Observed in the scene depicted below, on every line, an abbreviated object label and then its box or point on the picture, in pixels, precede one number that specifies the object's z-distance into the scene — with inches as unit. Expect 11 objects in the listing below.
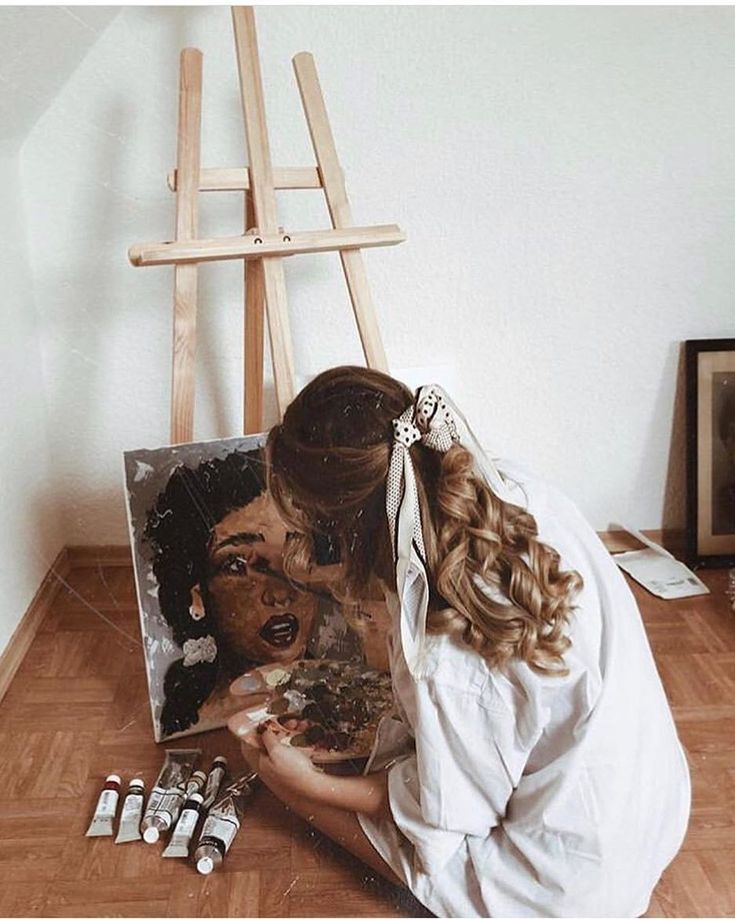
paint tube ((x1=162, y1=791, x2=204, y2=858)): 53.8
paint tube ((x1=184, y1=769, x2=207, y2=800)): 57.6
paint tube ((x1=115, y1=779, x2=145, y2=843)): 55.0
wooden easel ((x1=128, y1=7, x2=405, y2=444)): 61.1
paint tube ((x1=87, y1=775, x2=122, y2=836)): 55.3
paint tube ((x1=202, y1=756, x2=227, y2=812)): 57.2
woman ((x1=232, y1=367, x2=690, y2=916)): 43.4
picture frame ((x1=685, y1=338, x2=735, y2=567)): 79.3
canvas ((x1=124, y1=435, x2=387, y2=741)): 61.2
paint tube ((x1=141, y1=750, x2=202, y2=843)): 55.2
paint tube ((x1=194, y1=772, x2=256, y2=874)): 53.0
